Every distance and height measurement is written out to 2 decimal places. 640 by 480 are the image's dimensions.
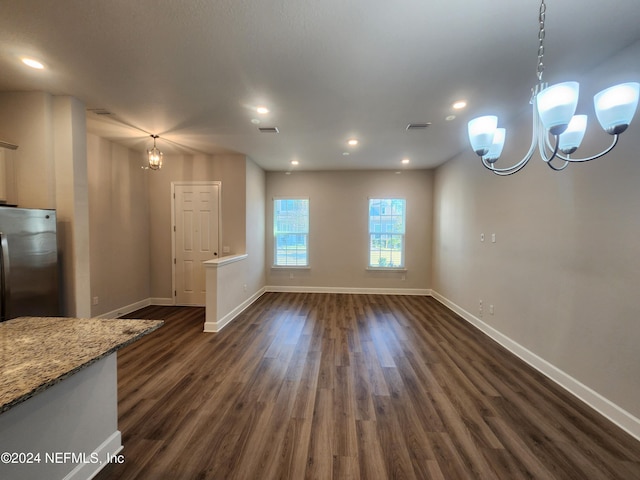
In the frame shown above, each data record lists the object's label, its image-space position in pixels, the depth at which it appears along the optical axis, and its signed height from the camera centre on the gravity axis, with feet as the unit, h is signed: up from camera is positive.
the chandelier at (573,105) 3.94 +2.01
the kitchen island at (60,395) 3.31 -2.72
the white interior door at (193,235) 15.40 -0.49
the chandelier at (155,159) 11.24 +3.04
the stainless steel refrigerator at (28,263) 6.77 -1.08
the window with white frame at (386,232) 18.94 -0.24
